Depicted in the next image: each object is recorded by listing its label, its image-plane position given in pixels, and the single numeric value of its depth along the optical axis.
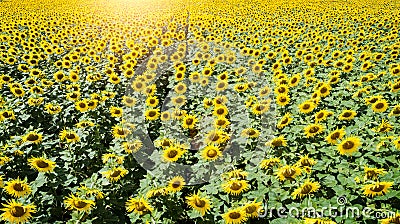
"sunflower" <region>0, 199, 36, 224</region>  2.86
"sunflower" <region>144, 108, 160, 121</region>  4.87
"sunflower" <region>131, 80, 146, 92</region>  5.89
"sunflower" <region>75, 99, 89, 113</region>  5.03
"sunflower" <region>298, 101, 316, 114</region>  4.44
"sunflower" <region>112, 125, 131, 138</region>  4.17
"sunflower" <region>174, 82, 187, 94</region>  5.95
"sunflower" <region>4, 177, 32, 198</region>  3.14
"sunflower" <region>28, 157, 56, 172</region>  3.38
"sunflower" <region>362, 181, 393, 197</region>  2.70
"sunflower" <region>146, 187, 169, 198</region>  3.08
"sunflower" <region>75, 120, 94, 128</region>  4.57
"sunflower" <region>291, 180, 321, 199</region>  2.85
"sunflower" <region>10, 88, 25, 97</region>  5.48
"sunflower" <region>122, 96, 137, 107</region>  5.36
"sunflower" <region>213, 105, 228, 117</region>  4.44
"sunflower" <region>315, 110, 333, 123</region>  4.06
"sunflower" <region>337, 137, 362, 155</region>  3.27
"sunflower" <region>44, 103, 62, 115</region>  5.08
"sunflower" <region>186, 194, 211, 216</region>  2.88
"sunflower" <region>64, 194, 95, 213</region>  2.93
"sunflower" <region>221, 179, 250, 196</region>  3.05
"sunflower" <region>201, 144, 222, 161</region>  3.58
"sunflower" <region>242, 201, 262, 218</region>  2.75
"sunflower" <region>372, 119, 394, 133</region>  3.54
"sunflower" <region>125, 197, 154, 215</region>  2.94
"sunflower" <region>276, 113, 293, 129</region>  4.12
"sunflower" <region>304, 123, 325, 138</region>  3.80
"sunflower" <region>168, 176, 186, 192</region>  3.17
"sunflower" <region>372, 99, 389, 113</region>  4.18
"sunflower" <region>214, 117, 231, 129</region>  4.19
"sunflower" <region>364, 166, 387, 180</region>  2.84
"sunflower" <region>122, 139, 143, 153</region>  3.97
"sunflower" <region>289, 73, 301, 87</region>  5.60
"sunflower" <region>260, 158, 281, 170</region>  3.33
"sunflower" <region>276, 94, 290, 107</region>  4.83
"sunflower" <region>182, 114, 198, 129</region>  4.38
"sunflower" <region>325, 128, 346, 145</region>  3.47
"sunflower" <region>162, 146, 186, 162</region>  3.58
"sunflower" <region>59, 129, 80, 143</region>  4.10
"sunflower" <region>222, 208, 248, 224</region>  2.72
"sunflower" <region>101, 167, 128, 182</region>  3.44
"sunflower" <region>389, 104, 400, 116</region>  3.96
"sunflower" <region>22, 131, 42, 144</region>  3.97
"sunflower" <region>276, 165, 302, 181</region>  3.01
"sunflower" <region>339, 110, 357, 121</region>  4.08
